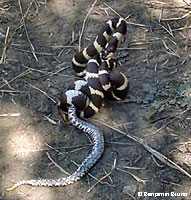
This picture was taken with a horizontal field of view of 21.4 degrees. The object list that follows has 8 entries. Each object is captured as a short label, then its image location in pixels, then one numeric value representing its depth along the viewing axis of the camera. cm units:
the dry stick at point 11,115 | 342
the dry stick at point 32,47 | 394
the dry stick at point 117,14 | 409
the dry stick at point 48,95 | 352
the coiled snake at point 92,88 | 299
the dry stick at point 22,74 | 373
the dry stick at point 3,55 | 391
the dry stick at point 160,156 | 291
